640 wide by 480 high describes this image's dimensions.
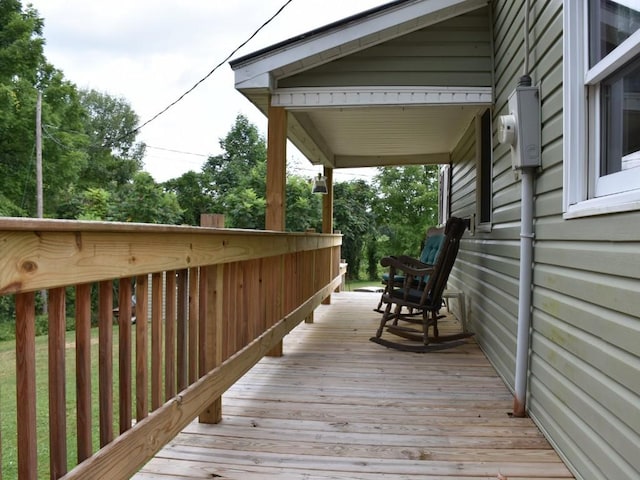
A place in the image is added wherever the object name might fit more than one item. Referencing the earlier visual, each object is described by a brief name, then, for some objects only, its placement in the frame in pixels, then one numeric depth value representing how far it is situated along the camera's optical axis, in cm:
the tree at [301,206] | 1497
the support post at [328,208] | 693
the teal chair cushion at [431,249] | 504
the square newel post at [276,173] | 368
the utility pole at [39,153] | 1421
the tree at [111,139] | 2477
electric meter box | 242
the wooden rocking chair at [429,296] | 393
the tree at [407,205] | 1568
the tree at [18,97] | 1464
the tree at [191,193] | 2053
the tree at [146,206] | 1608
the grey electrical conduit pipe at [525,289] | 248
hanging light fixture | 659
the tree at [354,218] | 1639
